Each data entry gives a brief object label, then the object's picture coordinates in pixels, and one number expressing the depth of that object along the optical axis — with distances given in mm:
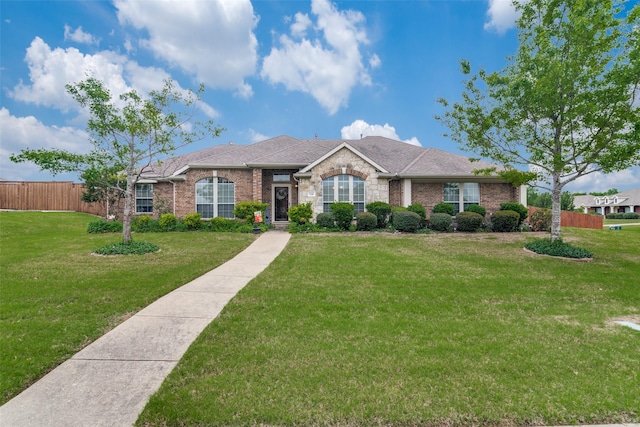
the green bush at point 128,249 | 10234
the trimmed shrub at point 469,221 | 16156
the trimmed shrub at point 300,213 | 16219
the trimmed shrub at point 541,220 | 16673
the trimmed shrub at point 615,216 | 53562
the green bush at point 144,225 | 15938
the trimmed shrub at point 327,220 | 15996
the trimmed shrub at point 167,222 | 15922
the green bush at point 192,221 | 16016
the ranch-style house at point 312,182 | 16906
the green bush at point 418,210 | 16672
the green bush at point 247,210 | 16219
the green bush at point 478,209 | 17266
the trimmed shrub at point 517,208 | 17078
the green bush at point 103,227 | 15195
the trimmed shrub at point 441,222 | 16078
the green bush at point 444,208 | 17047
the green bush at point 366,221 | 15694
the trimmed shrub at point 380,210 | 16312
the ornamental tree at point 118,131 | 10008
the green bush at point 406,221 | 15531
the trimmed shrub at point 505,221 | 16141
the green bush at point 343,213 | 15703
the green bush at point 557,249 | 10477
